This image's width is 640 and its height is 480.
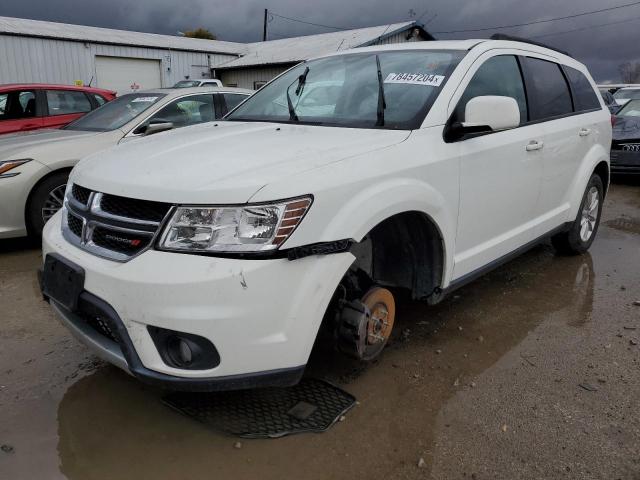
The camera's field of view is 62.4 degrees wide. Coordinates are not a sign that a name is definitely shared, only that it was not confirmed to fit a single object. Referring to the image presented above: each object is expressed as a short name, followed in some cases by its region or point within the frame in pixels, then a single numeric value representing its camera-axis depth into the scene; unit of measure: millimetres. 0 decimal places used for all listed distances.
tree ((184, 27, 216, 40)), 47625
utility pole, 43375
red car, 7121
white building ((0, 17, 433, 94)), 20141
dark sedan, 8688
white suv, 2008
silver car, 4785
